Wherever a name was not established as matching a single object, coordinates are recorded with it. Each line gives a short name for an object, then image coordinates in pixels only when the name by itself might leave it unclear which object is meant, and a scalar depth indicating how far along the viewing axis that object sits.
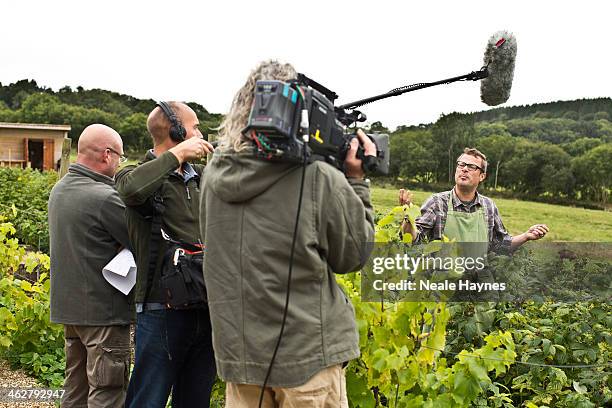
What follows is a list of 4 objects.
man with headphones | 2.68
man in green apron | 3.78
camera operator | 1.97
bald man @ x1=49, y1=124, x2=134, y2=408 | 3.22
